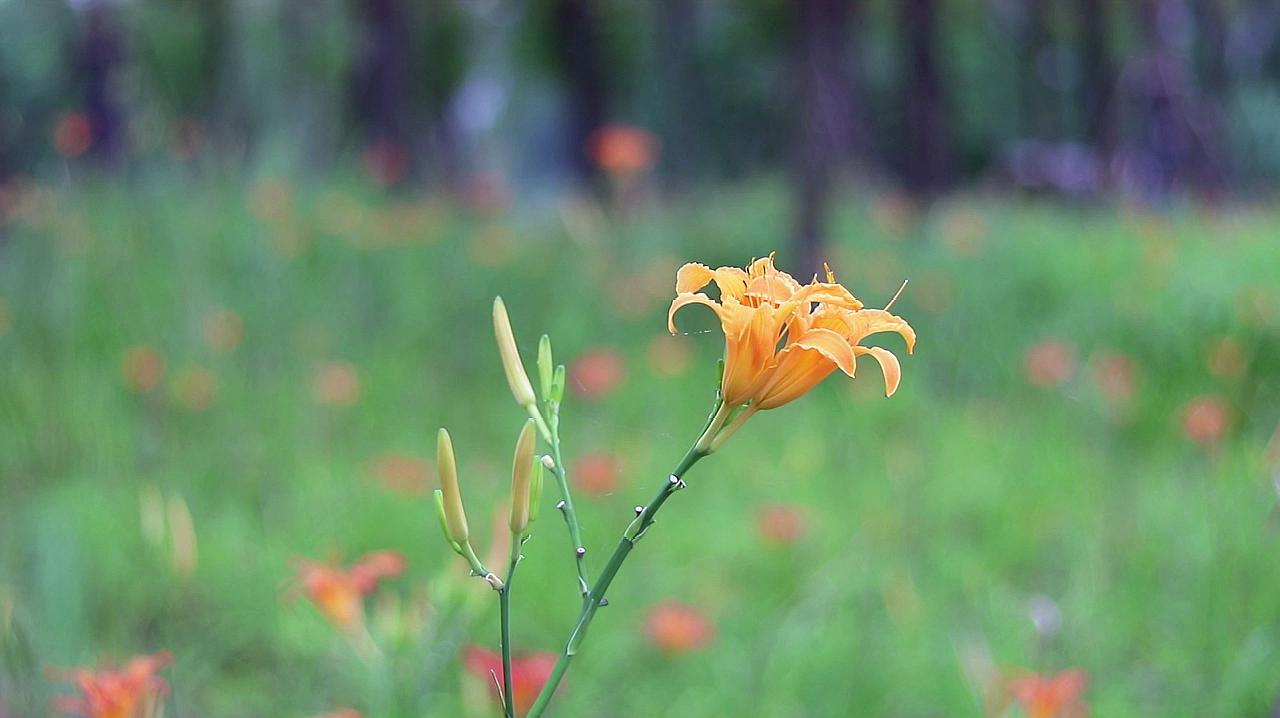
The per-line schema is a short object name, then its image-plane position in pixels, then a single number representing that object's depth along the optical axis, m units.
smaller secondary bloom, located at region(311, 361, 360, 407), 5.90
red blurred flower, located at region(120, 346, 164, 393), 5.37
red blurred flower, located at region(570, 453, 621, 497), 4.61
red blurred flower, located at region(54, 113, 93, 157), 6.63
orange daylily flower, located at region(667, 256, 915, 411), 1.41
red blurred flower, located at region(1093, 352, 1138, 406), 6.13
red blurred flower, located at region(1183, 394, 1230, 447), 4.94
